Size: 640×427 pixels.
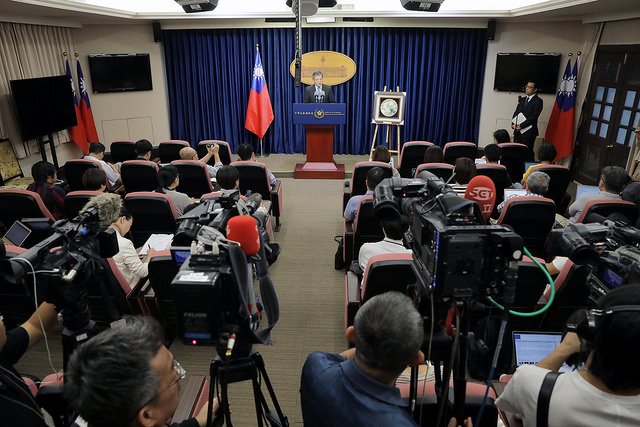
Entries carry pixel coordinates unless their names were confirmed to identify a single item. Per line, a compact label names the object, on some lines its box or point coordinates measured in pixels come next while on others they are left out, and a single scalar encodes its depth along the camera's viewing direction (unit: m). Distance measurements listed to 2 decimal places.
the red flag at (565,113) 7.24
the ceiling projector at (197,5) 5.70
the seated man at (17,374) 1.36
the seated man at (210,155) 5.14
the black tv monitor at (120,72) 8.12
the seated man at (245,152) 5.44
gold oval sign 8.65
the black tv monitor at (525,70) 7.60
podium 7.05
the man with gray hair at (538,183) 3.87
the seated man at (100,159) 5.44
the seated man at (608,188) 3.66
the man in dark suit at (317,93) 7.69
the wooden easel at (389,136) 7.51
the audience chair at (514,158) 5.82
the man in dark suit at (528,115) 7.22
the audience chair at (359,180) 4.64
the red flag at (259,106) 8.30
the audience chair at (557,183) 4.64
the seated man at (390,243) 2.82
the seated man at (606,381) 1.13
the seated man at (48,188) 4.20
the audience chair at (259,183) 4.72
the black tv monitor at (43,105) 6.15
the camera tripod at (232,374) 1.67
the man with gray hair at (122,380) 1.11
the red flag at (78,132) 7.75
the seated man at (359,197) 3.76
